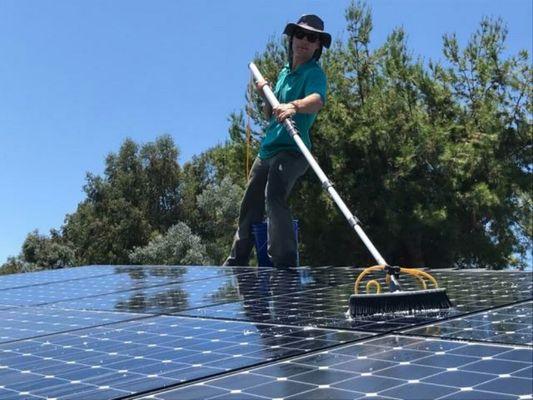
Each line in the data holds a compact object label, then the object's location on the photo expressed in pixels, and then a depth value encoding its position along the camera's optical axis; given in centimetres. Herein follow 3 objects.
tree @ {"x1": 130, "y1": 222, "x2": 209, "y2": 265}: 3003
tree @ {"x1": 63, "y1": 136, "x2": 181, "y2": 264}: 3797
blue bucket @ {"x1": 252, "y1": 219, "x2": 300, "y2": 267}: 742
